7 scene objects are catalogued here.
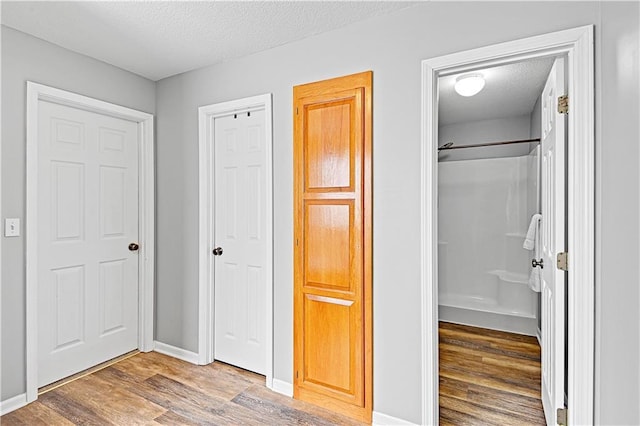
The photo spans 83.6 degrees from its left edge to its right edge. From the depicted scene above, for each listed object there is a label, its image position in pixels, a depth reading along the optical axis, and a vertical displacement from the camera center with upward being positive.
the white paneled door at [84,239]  2.58 -0.21
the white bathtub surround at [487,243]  3.88 -0.35
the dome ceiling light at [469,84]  2.87 +1.04
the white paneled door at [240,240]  2.81 -0.23
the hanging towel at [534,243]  2.82 -0.29
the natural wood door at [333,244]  2.21 -0.21
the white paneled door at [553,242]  1.79 -0.16
